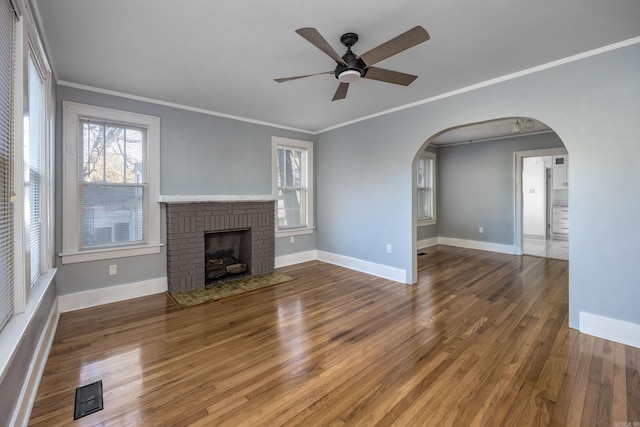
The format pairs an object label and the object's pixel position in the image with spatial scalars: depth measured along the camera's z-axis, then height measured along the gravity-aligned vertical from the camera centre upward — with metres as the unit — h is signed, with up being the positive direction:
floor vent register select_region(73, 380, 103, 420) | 1.69 -1.16
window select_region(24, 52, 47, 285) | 2.14 +0.44
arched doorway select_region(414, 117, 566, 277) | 5.65 +0.56
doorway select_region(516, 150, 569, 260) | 7.57 +0.27
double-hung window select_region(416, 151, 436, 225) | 6.84 +0.52
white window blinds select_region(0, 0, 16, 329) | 1.50 +0.30
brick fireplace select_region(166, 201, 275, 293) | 3.76 -0.27
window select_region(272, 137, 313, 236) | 5.10 +0.51
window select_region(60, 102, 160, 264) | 3.20 +0.35
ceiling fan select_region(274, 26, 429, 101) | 1.78 +1.10
